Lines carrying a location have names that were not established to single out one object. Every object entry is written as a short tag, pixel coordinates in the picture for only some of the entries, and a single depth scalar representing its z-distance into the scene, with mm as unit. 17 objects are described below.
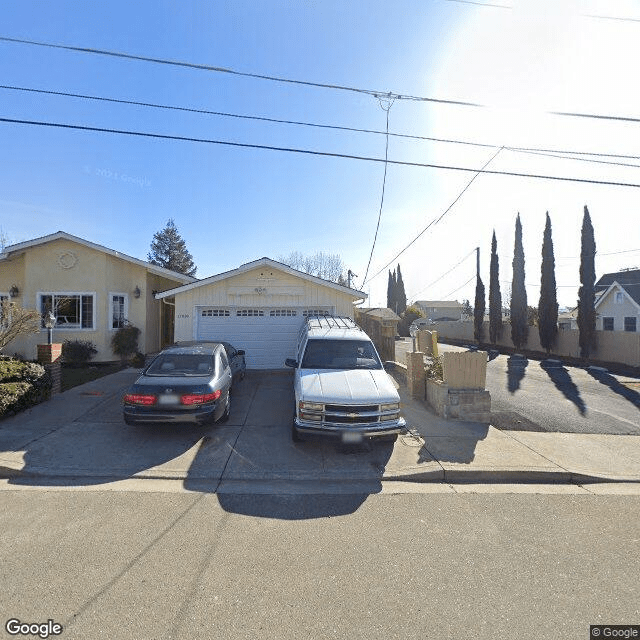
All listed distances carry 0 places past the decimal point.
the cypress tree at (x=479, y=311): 30047
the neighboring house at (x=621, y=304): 23859
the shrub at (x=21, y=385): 6859
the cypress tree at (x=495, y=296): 28891
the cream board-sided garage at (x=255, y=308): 11812
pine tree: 46312
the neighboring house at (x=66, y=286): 12867
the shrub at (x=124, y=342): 13078
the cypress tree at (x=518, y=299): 25578
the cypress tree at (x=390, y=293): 56719
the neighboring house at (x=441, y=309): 71750
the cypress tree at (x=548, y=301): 22766
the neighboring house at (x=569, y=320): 35075
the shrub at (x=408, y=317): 40312
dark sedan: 5863
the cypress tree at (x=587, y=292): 19688
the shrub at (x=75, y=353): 12508
